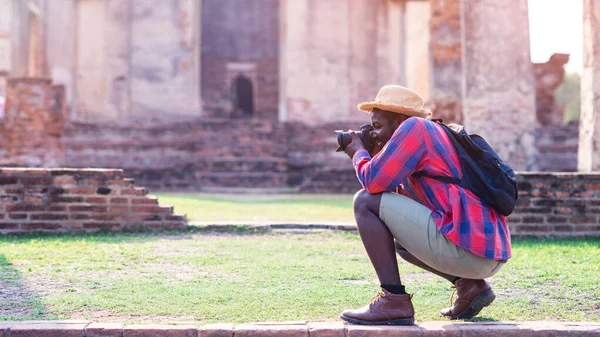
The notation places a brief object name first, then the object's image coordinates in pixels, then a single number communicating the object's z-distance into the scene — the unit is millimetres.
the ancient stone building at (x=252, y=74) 9508
